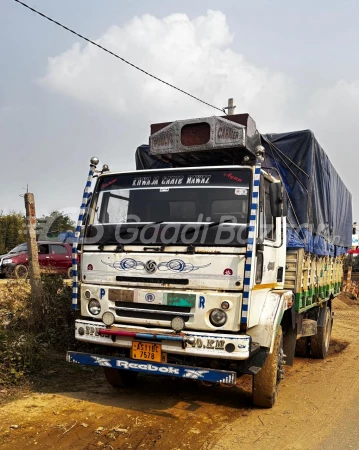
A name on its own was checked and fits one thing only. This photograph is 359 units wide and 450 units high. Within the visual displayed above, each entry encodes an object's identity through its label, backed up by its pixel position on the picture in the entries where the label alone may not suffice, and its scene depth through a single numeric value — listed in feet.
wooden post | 24.88
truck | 15.20
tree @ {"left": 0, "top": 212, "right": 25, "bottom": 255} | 112.37
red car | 53.83
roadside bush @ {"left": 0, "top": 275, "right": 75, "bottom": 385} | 19.56
